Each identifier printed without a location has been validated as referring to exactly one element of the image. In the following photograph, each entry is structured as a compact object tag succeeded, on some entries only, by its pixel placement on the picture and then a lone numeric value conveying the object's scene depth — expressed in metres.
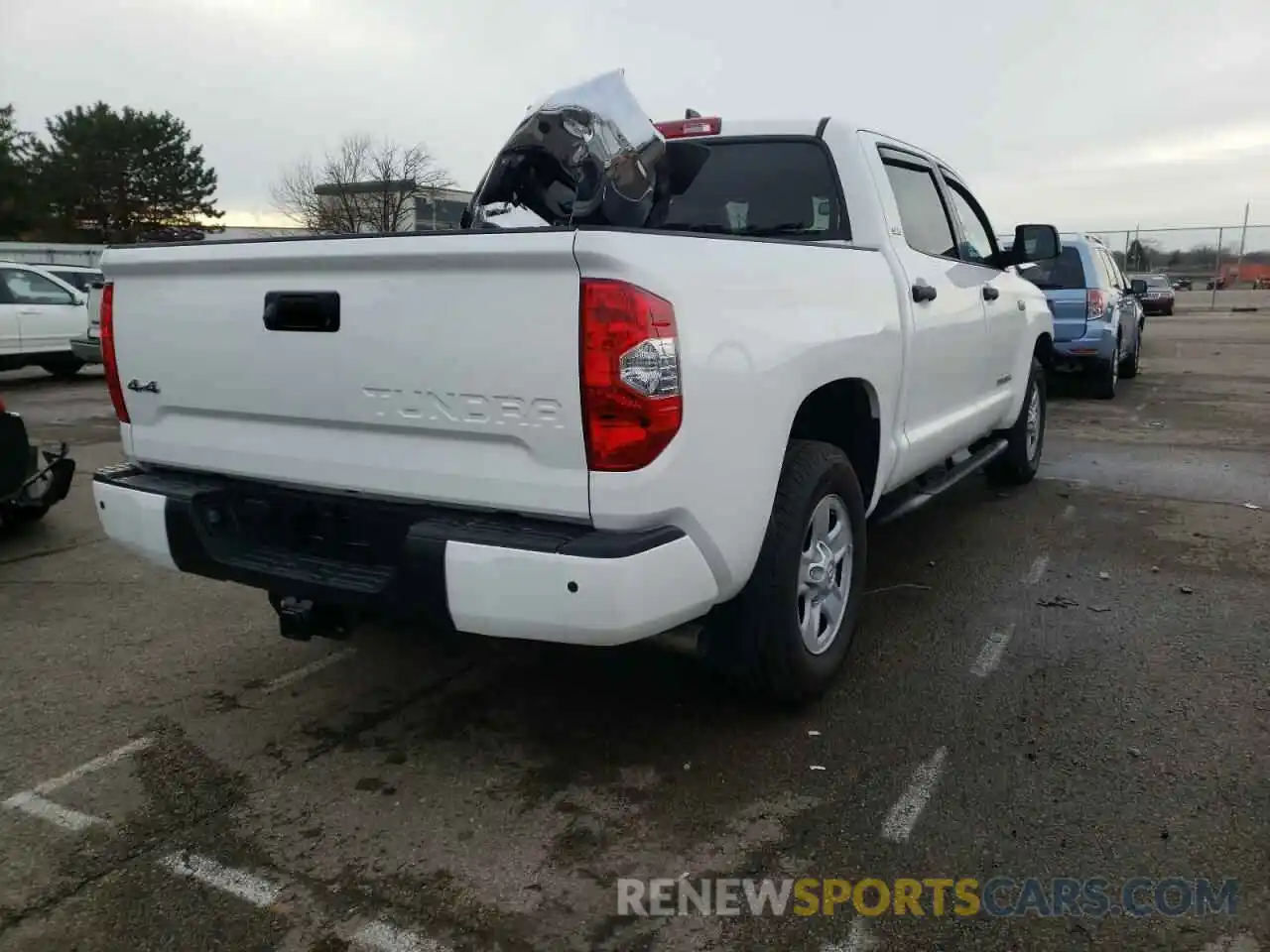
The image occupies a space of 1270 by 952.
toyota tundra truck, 2.49
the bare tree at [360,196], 27.83
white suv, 14.11
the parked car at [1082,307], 10.88
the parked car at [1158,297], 29.81
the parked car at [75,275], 16.11
